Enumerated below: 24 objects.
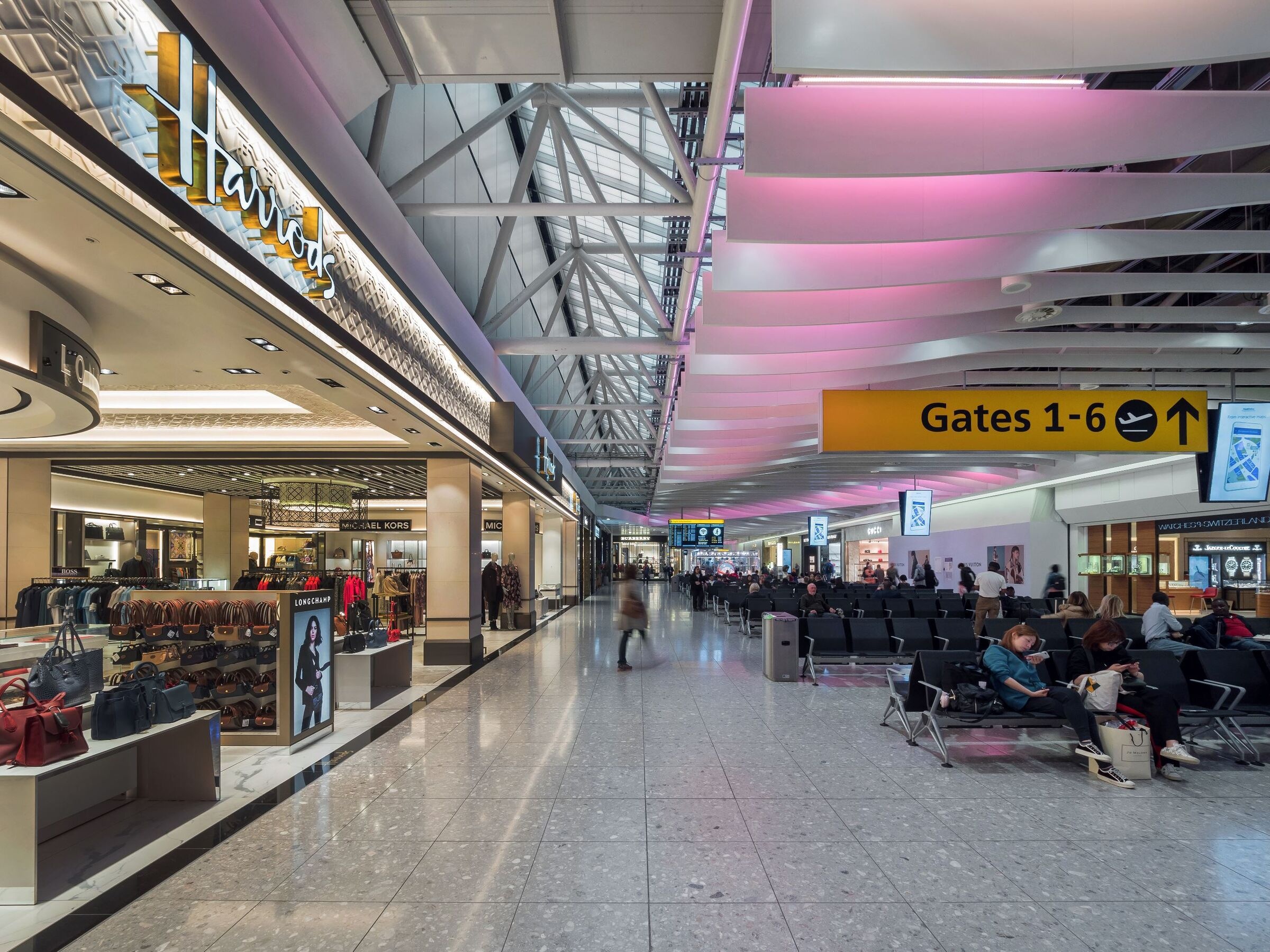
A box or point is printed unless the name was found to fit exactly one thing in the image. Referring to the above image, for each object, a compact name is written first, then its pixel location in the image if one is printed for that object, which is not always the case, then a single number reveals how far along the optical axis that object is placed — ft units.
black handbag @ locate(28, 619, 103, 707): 15.01
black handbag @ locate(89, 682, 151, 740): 14.38
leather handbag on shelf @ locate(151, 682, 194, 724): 15.61
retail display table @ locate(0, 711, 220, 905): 12.10
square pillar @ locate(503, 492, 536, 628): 60.44
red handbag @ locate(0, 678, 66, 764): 12.68
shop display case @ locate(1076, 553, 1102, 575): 59.41
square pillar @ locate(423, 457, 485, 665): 38.24
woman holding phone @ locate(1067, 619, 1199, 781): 18.89
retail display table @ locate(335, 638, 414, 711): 27.68
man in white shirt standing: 42.50
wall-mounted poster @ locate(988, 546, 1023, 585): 67.72
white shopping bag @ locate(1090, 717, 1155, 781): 18.51
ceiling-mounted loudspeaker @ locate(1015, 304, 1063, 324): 24.49
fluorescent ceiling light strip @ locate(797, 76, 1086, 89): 13.32
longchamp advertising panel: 21.63
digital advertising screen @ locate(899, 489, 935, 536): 68.18
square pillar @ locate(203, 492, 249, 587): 60.75
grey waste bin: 33.27
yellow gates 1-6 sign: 27.61
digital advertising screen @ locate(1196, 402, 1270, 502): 28.35
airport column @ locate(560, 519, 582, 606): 92.27
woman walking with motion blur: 37.22
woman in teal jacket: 19.25
